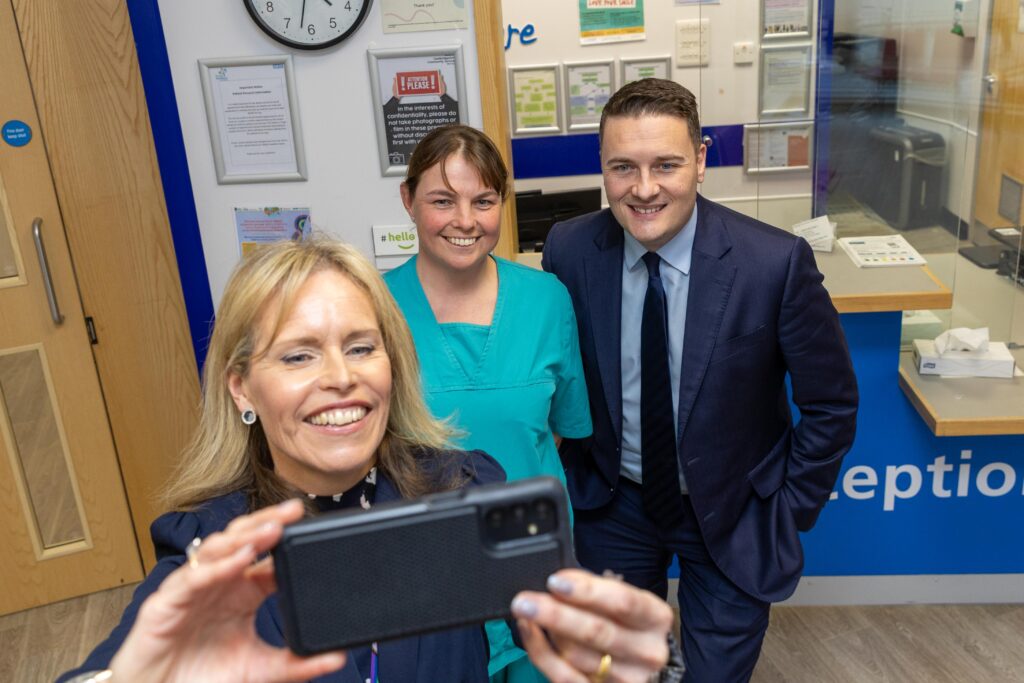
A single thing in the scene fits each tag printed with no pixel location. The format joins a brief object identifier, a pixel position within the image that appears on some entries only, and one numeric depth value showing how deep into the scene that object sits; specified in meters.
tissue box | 2.87
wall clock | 2.63
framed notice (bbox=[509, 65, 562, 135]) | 5.93
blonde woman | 0.96
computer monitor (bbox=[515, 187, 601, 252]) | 3.72
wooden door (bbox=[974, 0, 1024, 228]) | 2.88
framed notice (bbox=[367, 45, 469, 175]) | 2.65
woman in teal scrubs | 1.95
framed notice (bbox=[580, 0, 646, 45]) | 5.77
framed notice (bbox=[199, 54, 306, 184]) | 2.73
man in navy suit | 2.04
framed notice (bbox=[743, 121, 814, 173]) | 3.26
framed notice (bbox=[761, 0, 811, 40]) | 3.23
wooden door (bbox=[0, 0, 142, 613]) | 2.97
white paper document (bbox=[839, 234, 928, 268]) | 2.91
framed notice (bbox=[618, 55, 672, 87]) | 5.89
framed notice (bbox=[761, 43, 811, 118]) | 3.28
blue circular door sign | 2.91
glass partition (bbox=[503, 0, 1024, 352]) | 2.99
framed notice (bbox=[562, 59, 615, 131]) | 5.90
